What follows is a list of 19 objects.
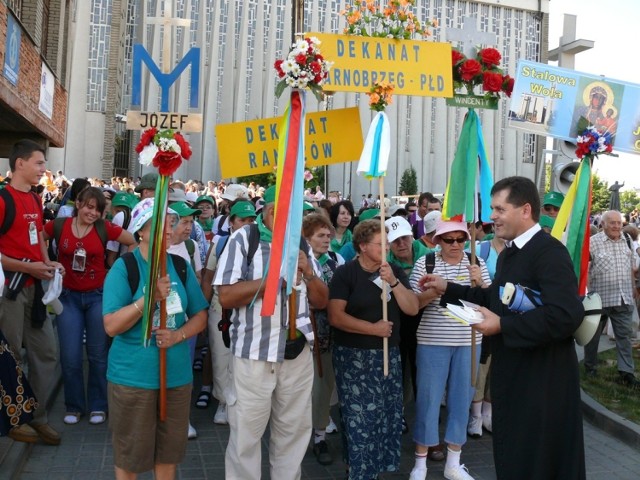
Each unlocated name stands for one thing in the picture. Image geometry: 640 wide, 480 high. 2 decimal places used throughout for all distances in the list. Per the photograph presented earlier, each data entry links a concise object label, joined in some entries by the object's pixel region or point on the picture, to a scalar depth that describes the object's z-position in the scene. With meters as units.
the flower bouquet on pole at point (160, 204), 3.70
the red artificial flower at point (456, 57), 5.66
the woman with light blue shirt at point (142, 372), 3.76
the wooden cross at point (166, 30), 5.71
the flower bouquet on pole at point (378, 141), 4.72
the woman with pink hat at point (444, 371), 5.02
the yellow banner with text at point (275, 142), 5.29
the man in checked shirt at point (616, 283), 8.10
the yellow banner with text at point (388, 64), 5.30
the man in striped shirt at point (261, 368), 4.15
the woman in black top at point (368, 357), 4.65
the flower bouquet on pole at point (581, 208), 5.09
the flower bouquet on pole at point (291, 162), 4.03
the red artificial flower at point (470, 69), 5.50
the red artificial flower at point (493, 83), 5.38
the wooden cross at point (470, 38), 5.77
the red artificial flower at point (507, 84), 5.46
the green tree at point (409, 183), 39.33
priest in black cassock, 3.30
